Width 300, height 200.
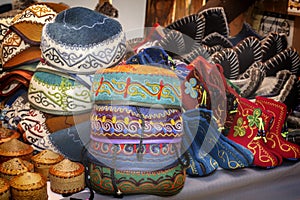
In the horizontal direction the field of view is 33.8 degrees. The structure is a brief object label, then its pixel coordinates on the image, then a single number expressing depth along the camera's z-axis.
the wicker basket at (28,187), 1.17
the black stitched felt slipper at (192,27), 1.97
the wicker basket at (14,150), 1.30
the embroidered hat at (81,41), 1.35
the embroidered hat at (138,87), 1.24
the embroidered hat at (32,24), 1.55
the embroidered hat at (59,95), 1.37
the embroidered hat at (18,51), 1.55
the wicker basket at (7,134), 1.42
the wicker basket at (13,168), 1.23
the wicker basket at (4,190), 1.15
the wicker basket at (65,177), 1.25
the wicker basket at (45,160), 1.31
